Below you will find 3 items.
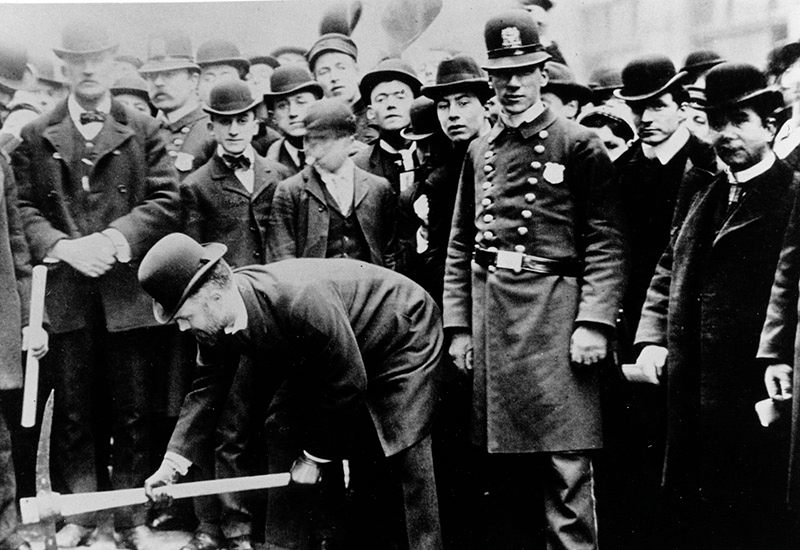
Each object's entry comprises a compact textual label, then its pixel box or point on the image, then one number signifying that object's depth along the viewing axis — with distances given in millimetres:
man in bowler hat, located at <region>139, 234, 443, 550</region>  2592
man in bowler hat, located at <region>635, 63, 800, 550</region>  2594
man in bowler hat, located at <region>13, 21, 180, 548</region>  3134
